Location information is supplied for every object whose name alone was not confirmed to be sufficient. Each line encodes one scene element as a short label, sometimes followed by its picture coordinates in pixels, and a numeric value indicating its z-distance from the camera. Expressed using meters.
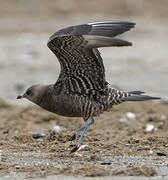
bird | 15.02
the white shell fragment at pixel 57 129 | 18.04
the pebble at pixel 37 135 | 17.10
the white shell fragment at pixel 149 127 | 18.93
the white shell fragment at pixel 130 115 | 20.36
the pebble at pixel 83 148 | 15.14
